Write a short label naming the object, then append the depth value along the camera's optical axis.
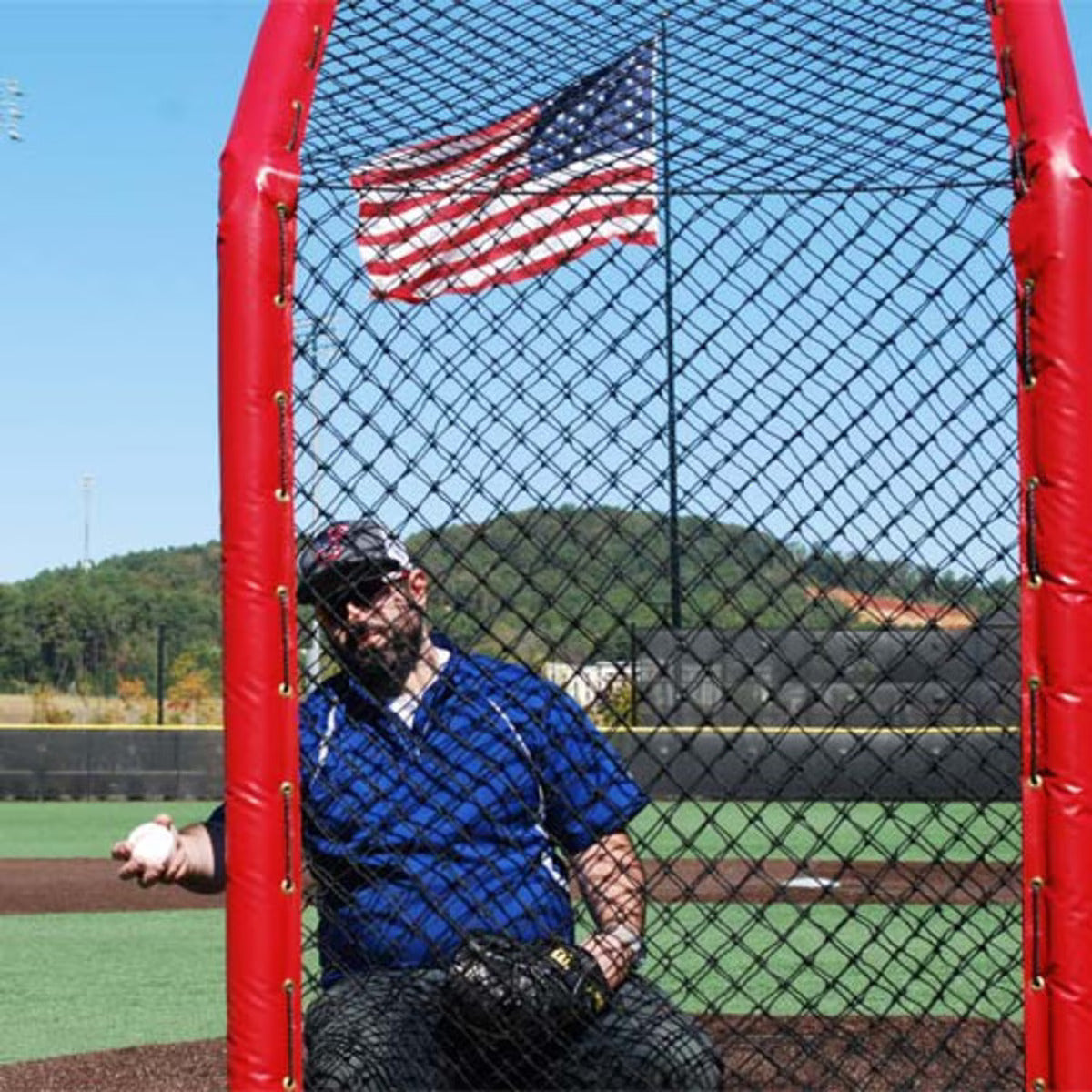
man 3.48
